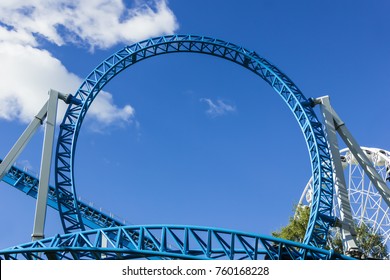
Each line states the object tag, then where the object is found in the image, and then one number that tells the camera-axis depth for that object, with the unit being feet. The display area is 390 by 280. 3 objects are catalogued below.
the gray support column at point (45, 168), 54.39
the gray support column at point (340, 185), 60.80
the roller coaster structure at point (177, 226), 43.11
